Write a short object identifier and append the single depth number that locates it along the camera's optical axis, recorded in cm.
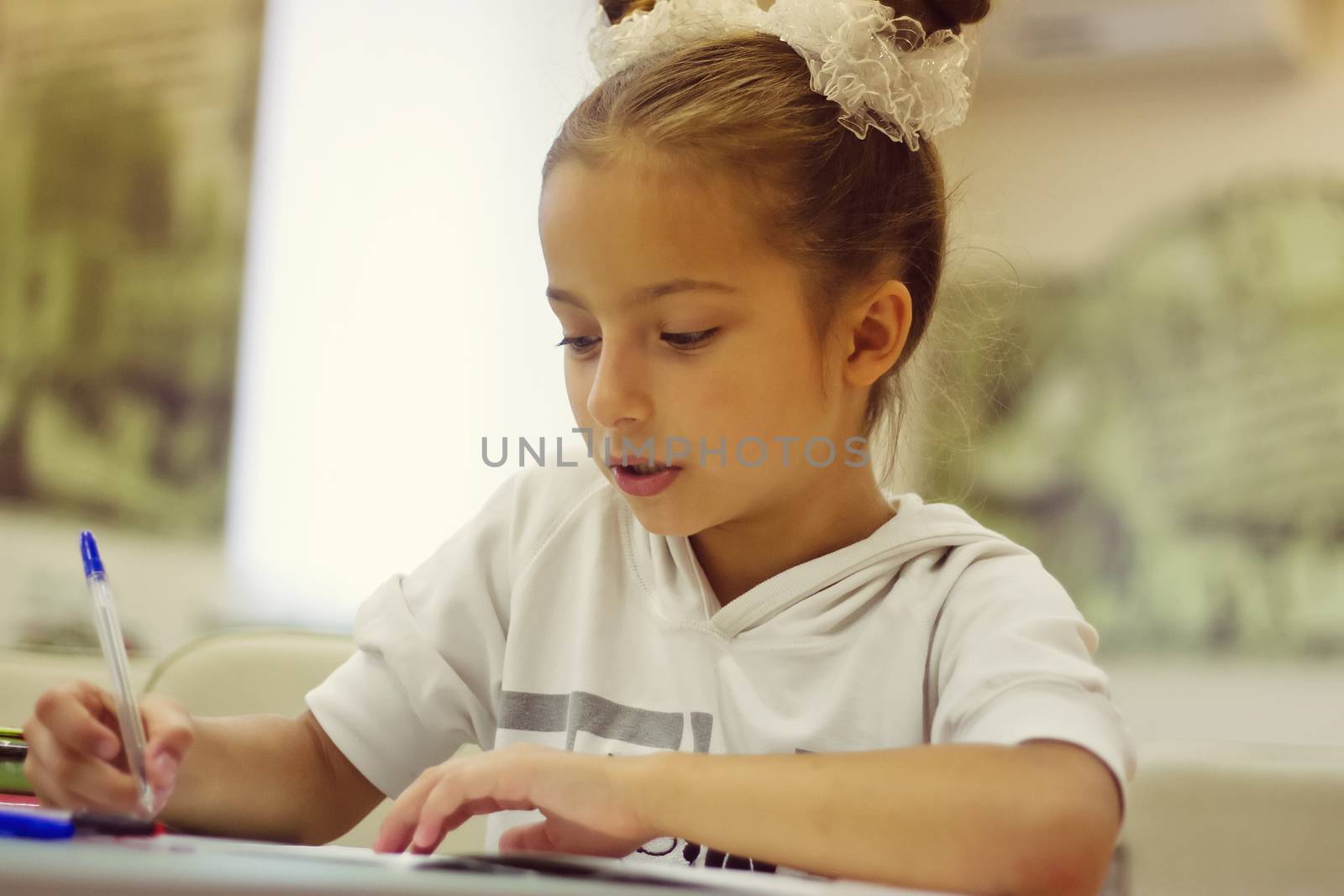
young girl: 68
